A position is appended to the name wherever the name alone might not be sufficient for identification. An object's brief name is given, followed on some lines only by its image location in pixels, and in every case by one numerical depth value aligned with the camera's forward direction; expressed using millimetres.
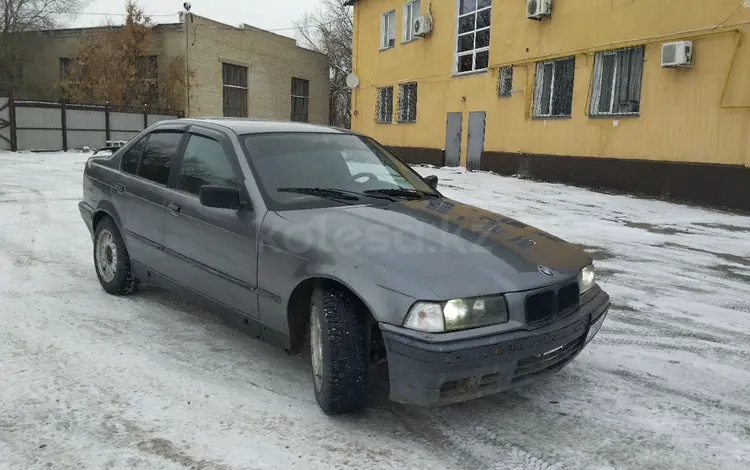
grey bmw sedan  2582
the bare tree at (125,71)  29172
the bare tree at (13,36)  33719
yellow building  10938
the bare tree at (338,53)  45728
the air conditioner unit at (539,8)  14586
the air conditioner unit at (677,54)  11188
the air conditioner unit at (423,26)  19984
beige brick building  30672
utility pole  29845
